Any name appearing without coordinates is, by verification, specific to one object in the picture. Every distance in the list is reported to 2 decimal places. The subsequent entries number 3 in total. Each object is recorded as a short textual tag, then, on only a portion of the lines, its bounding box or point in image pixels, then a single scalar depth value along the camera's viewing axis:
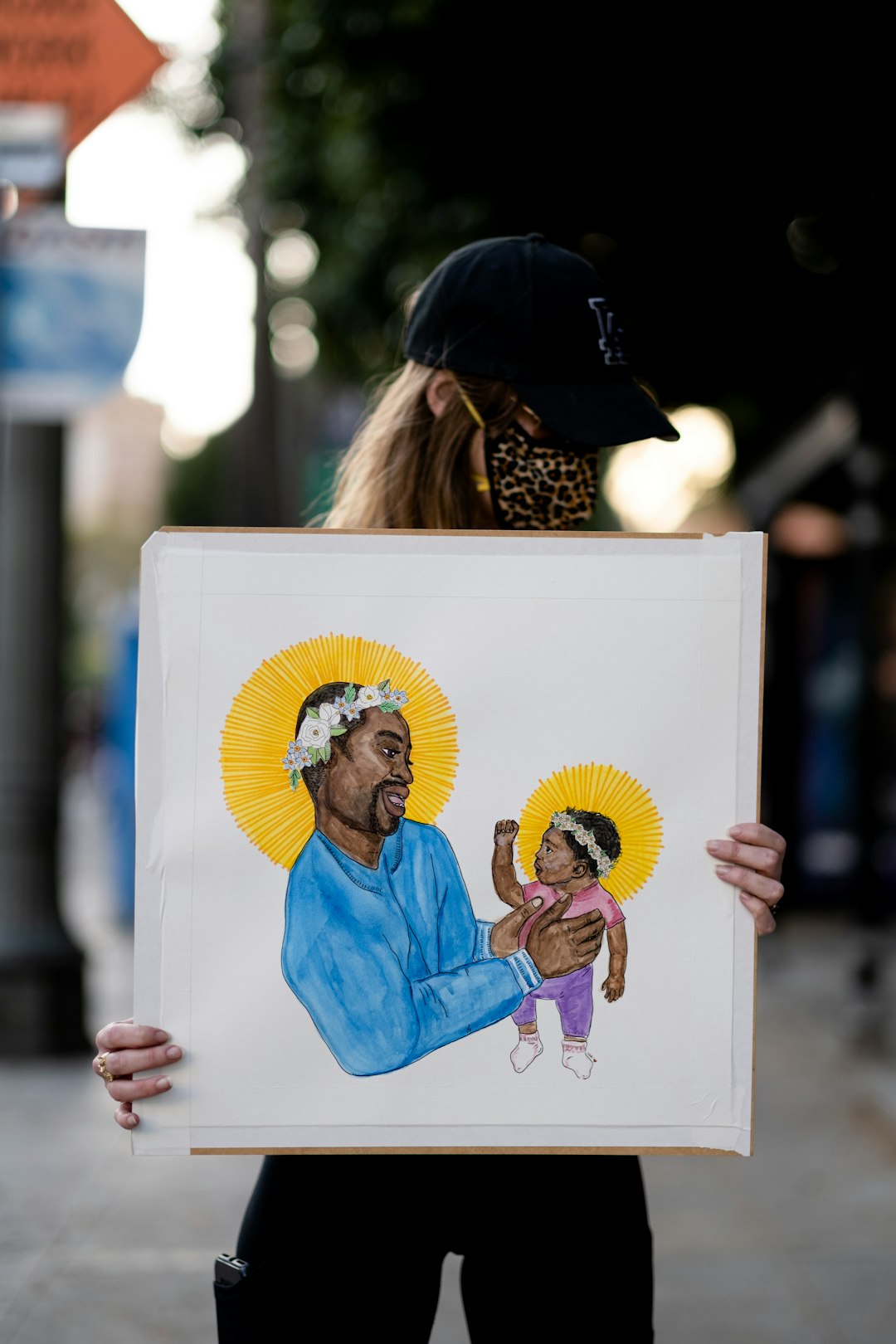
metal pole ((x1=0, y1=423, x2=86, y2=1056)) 6.37
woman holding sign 1.76
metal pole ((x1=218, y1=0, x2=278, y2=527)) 10.66
